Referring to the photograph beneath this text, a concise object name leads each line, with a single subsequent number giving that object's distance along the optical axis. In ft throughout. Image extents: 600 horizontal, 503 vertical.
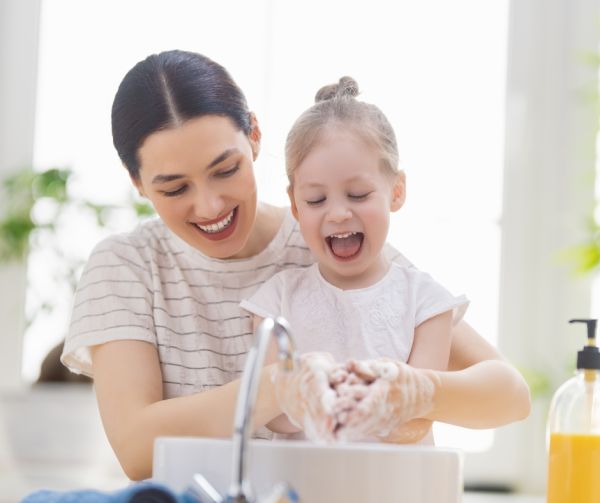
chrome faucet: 4.09
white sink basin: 4.36
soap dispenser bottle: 5.27
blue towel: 4.24
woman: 5.61
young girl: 5.69
